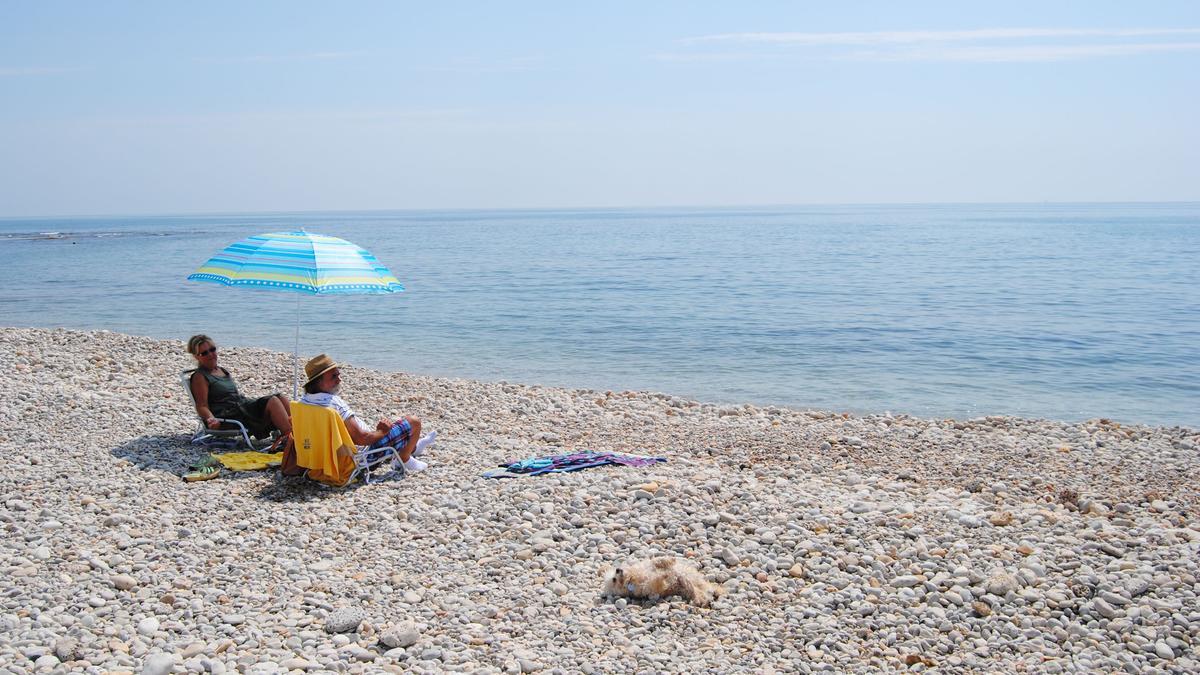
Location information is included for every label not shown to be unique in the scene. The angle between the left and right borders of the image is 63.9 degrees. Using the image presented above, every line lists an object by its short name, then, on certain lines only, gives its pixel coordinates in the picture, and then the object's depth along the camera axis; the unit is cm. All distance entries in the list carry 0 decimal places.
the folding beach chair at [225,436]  928
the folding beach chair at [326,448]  802
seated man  805
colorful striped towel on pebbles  860
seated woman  925
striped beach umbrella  844
